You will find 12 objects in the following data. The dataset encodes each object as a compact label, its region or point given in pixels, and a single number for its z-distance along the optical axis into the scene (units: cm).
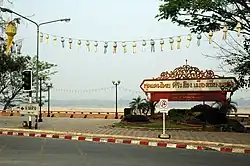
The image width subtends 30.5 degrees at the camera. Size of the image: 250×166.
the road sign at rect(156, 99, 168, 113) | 1927
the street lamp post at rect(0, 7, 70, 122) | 2772
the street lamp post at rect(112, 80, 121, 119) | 4719
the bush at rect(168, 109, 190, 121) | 2979
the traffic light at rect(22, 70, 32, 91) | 2447
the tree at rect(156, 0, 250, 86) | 1920
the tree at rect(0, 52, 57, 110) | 3908
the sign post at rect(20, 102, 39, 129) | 2423
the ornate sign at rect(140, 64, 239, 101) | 3164
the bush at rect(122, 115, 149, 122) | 2923
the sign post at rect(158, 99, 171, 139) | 1927
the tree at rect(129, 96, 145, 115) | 3550
